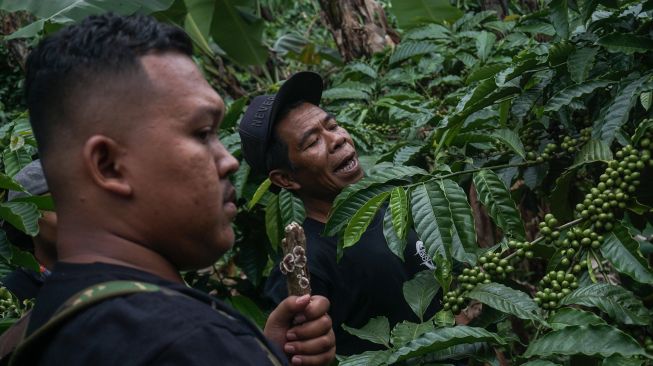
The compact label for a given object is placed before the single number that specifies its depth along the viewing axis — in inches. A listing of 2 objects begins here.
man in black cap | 105.5
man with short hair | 51.9
